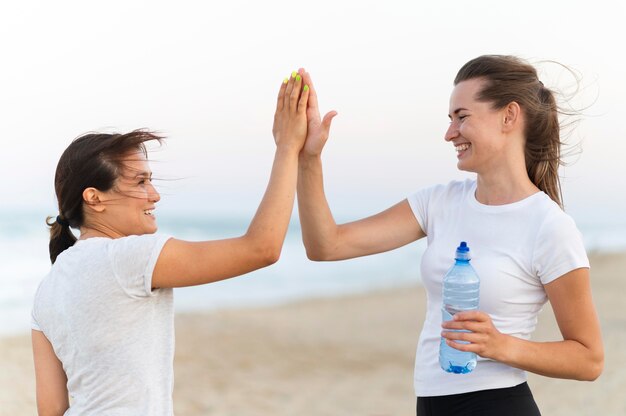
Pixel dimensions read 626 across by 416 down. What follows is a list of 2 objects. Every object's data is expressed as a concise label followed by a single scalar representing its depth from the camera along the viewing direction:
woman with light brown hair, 2.61
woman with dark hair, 2.22
